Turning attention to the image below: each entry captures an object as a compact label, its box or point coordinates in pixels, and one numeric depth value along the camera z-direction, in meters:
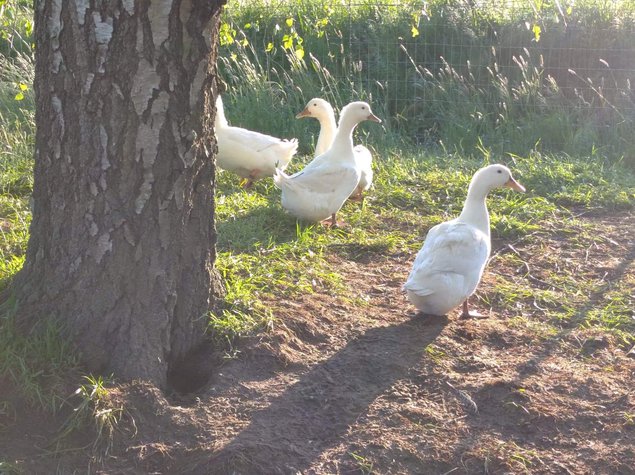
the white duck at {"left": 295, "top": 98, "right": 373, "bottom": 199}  7.50
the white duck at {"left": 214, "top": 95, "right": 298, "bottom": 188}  7.13
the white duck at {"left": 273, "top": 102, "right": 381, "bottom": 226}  6.07
